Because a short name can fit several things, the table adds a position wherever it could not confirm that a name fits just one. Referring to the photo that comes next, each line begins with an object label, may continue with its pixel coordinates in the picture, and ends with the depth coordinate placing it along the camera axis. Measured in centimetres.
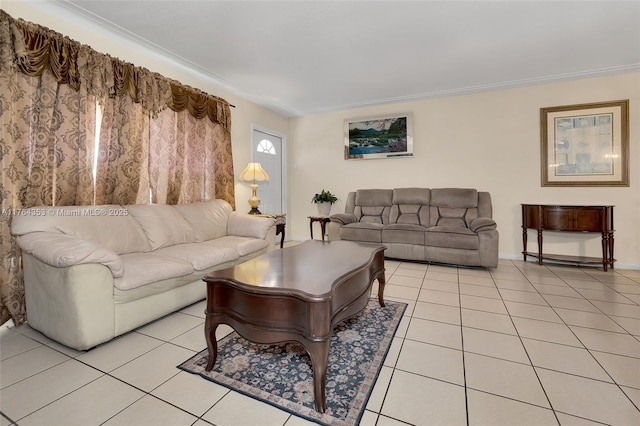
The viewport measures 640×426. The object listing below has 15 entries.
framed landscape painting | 488
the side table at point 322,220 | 474
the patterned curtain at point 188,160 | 325
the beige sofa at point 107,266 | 177
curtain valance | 214
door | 502
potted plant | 527
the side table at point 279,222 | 411
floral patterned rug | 135
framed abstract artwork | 372
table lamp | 417
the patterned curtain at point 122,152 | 272
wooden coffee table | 130
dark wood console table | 344
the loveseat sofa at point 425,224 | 365
